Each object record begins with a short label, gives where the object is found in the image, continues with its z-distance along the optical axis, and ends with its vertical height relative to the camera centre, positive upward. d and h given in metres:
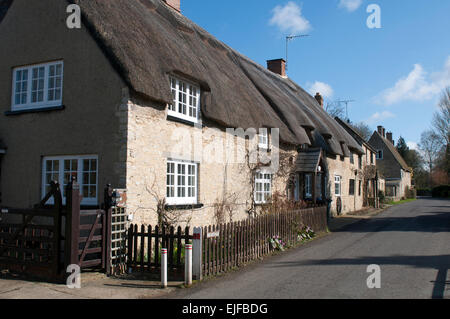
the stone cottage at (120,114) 9.41 +1.96
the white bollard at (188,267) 7.38 -1.53
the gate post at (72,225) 7.26 -0.74
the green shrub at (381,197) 36.94 -0.87
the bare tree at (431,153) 70.29 +6.51
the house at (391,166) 52.44 +3.07
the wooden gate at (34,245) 7.43 -1.24
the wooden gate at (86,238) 7.27 -1.00
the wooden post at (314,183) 17.85 +0.17
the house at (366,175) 32.69 +1.04
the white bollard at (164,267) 7.22 -1.51
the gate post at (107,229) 8.06 -0.90
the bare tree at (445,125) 39.09 +6.53
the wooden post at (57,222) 7.39 -0.70
